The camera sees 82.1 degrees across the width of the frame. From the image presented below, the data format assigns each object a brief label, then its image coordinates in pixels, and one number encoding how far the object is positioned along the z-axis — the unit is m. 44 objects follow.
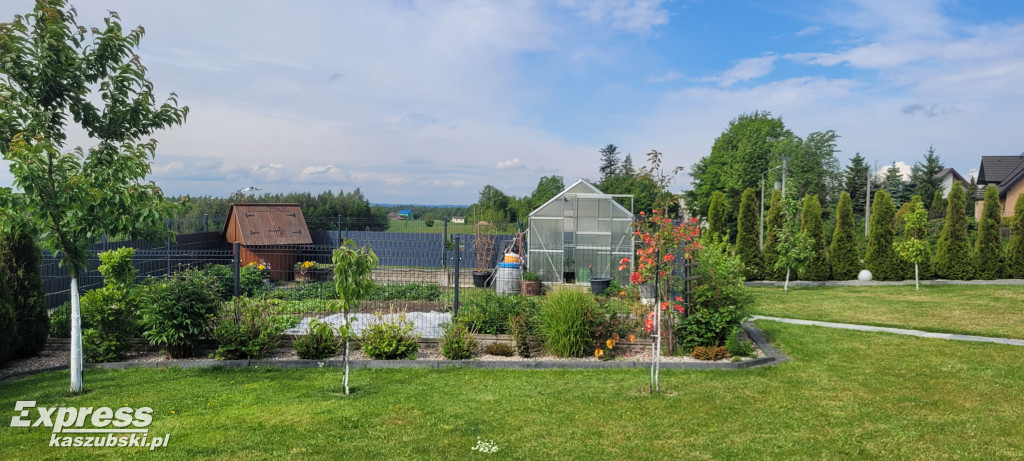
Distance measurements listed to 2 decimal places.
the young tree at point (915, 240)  15.39
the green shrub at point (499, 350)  7.97
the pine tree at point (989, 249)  17.00
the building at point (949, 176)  51.83
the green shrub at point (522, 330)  8.02
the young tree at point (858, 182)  41.53
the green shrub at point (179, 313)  7.61
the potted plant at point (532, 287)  15.43
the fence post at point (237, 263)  8.65
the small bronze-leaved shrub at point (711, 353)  7.76
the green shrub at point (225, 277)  12.05
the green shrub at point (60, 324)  8.58
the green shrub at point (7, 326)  7.34
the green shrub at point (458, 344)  7.77
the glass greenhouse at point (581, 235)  16.83
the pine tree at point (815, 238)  17.44
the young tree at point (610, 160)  68.18
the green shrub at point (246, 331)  7.71
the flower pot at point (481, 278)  17.28
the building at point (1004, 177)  29.03
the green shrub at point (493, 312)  8.59
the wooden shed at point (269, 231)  17.25
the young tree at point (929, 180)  38.79
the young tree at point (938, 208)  30.92
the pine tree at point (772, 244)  17.66
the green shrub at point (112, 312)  7.64
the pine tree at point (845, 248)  17.50
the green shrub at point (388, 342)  7.77
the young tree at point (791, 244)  15.89
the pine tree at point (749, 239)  17.88
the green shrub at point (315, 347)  7.82
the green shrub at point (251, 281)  12.62
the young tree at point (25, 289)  7.77
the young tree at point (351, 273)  6.02
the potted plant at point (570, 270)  16.97
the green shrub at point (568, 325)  7.87
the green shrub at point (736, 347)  7.81
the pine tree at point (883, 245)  17.16
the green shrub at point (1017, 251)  16.95
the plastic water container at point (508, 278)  15.37
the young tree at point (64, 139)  5.79
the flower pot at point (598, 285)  15.45
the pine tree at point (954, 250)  17.03
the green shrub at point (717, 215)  18.88
